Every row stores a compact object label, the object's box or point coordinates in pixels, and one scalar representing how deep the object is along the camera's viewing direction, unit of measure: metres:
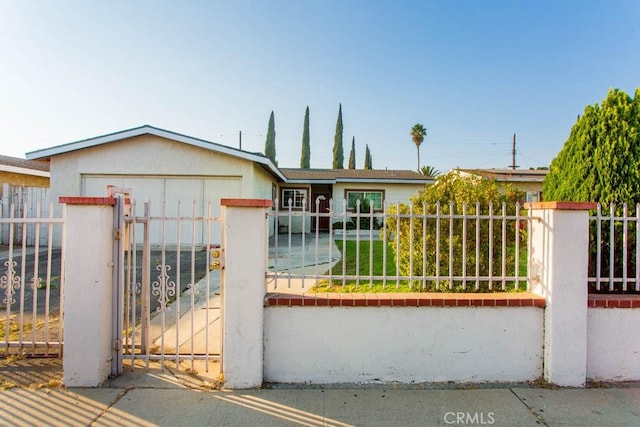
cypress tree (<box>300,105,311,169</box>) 41.66
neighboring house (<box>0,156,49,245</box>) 12.45
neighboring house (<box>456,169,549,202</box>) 18.72
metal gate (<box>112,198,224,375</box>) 3.29
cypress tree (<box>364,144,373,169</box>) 47.97
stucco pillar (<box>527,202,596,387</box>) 3.21
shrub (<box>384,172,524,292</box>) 4.71
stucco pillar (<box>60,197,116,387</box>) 3.13
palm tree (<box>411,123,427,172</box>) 44.44
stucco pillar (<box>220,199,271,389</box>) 3.14
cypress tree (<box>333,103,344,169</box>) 42.80
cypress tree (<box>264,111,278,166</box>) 40.66
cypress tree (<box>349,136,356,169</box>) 46.56
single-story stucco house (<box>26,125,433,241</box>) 11.59
